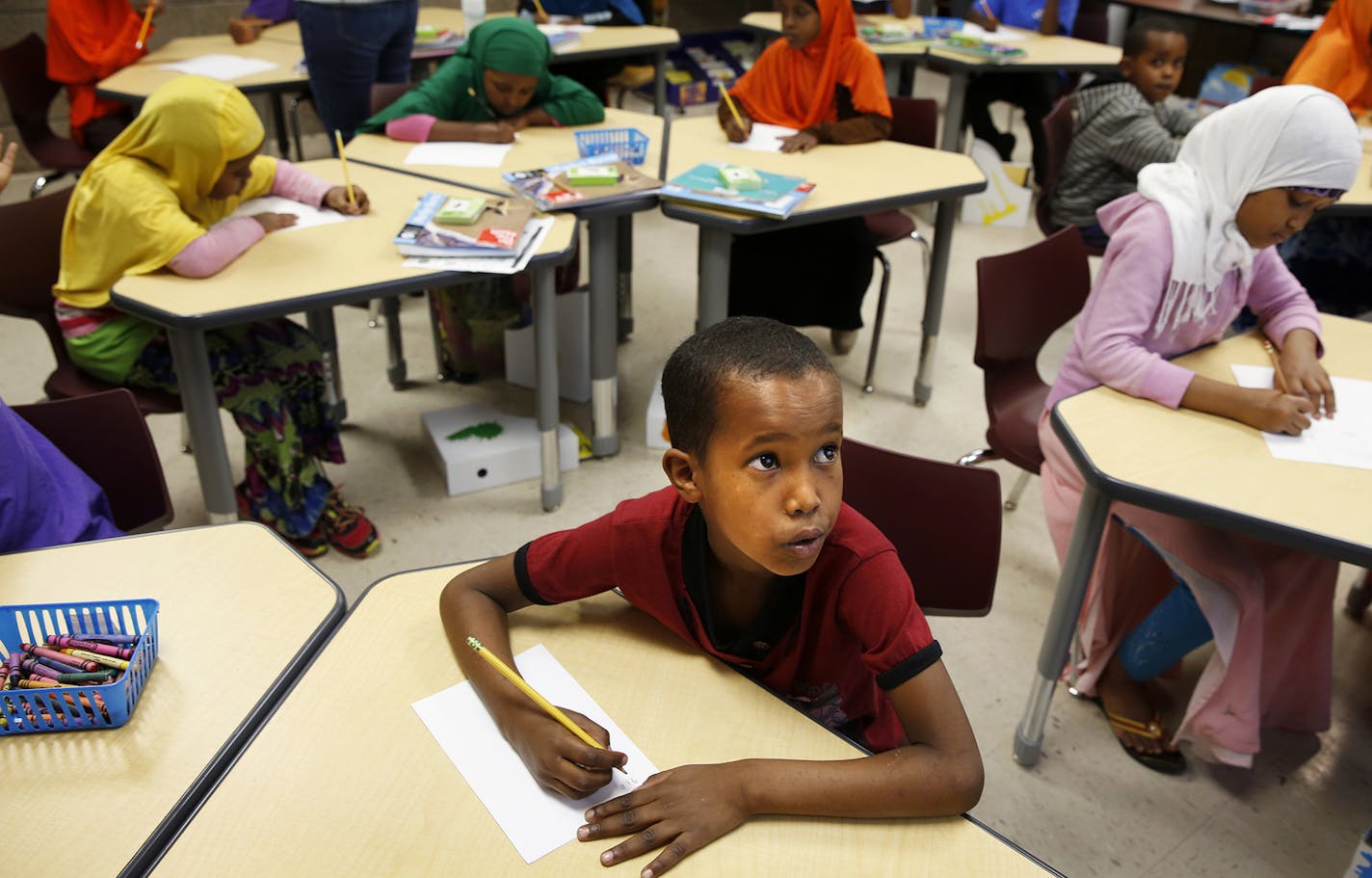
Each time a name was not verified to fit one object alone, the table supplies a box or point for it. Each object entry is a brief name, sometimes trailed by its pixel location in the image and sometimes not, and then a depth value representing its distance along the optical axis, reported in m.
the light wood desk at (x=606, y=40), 4.19
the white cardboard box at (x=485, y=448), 2.89
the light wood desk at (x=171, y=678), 1.04
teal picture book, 2.61
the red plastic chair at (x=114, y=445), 1.77
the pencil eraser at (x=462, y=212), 2.44
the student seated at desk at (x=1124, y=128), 3.38
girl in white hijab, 1.82
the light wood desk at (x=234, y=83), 3.50
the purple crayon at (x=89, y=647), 1.16
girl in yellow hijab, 2.14
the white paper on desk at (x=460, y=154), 2.95
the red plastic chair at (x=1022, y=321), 2.36
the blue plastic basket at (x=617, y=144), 3.04
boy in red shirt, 1.06
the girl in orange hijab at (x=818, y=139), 3.28
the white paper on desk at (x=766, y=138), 3.23
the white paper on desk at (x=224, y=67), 3.65
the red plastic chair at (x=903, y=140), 3.35
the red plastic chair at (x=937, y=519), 1.62
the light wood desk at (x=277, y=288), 2.06
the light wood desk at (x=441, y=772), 1.02
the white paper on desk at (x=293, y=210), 2.50
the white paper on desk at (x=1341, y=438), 1.72
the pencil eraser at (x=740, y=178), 2.74
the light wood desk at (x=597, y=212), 2.78
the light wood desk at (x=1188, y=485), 1.55
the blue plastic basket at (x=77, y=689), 1.11
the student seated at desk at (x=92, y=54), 3.62
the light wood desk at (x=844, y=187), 2.72
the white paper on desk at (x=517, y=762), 1.05
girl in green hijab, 3.08
